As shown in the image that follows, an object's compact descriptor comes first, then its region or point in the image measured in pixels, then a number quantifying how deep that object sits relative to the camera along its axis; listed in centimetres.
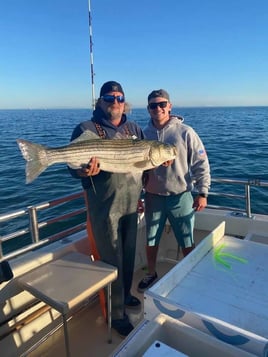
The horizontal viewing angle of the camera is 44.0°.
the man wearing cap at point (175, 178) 370
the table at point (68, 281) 257
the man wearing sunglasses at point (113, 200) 313
